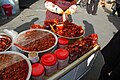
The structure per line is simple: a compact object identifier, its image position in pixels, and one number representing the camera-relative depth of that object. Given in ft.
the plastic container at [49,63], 3.59
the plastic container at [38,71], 3.40
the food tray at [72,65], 3.72
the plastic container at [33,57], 3.64
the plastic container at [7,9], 11.37
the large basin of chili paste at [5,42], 3.96
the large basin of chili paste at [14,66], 3.28
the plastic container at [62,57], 3.81
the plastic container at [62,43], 4.31
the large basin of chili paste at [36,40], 3.99
